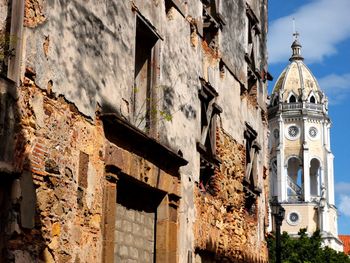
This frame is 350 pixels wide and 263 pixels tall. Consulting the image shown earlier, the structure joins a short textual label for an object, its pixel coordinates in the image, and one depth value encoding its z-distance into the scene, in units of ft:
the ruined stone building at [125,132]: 24.13
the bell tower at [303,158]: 314.14
